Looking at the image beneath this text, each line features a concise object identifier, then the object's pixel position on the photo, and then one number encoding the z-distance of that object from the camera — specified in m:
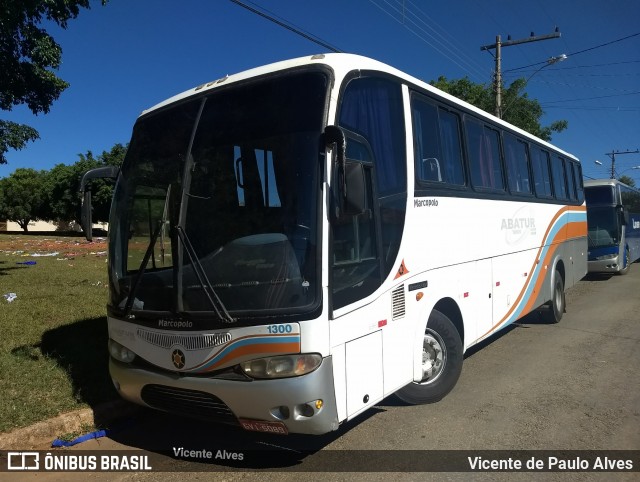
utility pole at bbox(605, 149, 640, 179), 57.47
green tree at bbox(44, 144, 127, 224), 44.67
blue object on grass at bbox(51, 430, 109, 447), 4.43
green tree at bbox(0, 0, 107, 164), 8.80
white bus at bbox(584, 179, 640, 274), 16.09
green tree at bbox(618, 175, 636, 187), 74.11
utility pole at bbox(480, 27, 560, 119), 21.67
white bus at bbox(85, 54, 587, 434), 3.50
